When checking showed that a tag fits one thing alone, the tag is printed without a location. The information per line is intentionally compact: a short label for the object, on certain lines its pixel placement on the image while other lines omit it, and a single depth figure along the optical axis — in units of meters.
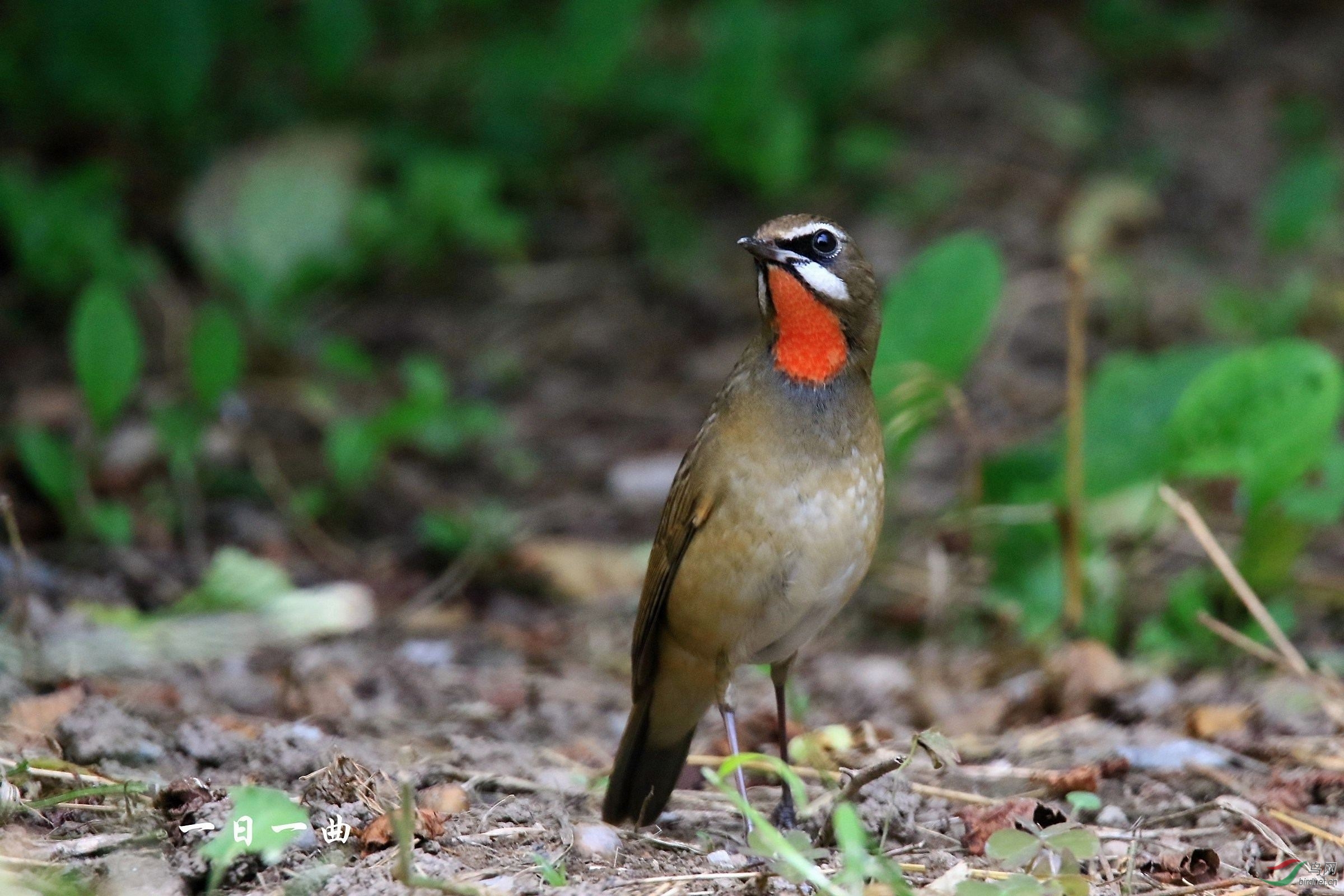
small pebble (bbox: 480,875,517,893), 7.02
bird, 8.27
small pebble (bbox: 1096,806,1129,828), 8.46
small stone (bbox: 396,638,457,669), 11.99
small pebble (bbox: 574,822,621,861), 7.72
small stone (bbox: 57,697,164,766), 8.34
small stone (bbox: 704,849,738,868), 7.74
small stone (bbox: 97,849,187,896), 6.80
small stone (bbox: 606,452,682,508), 15.23
